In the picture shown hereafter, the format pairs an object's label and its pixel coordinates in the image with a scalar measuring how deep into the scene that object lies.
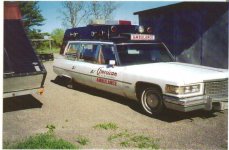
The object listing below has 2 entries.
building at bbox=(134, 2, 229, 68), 10.62
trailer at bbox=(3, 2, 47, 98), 5.94
